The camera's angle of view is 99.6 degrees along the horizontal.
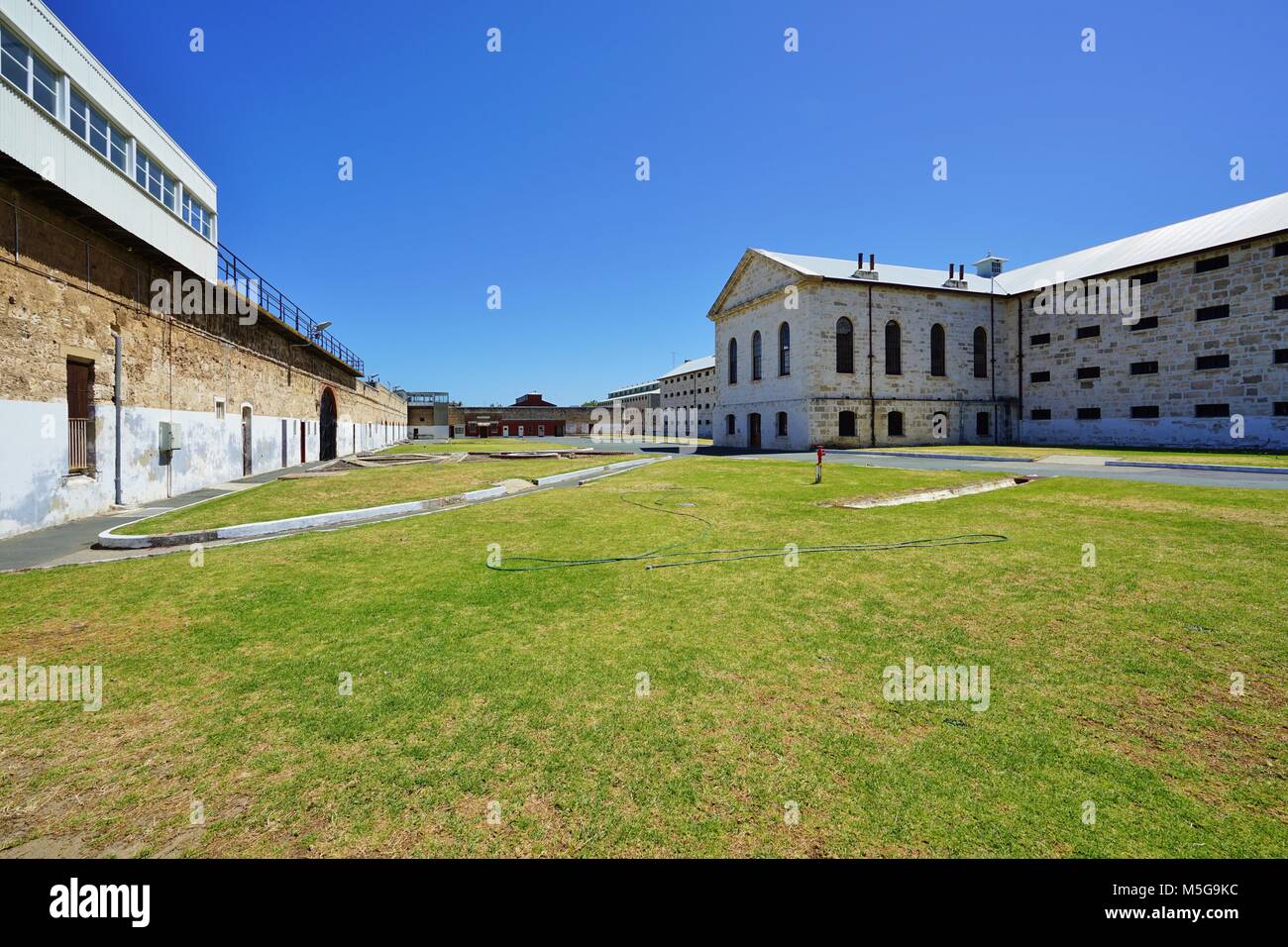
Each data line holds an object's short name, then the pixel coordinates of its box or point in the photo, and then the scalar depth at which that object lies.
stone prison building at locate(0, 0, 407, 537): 9.84
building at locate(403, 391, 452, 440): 81.06
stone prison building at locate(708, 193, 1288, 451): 26.89
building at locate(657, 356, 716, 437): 78.88
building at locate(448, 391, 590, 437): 84.75
